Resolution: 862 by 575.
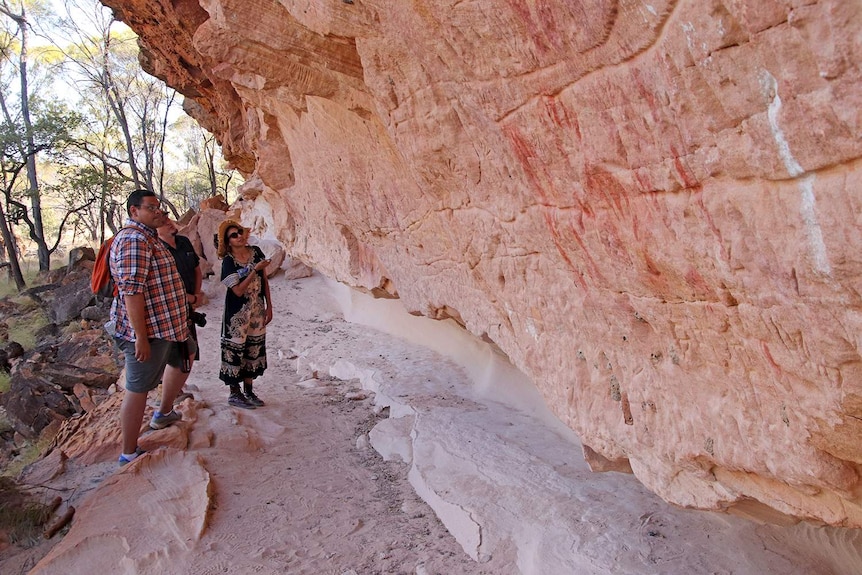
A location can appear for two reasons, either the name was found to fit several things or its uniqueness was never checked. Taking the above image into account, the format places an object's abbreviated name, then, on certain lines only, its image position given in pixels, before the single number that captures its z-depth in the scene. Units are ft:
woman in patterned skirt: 14.19
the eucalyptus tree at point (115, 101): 56.08
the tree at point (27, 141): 51.24
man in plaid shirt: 10.70
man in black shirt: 12.46
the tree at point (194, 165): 76.84
